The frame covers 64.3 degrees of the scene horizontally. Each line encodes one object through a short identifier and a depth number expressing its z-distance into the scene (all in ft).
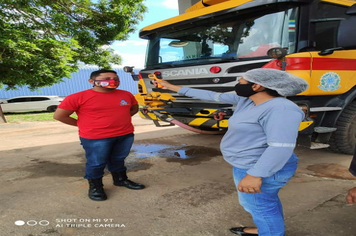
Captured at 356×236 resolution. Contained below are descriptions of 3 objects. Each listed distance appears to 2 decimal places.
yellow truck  11.68
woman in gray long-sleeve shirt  5.36
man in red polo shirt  10.01
